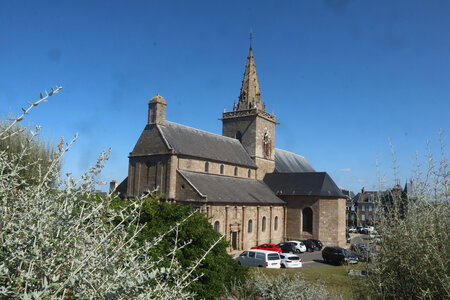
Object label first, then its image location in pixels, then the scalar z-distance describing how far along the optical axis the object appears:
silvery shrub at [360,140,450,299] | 5.76
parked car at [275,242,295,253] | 32.38
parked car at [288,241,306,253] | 33.84
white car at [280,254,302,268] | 23.59
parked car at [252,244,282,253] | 29.69
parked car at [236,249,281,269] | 22.58
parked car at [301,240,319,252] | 35.44
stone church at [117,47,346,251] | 32.00
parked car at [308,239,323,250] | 37.17
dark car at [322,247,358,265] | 26.86
